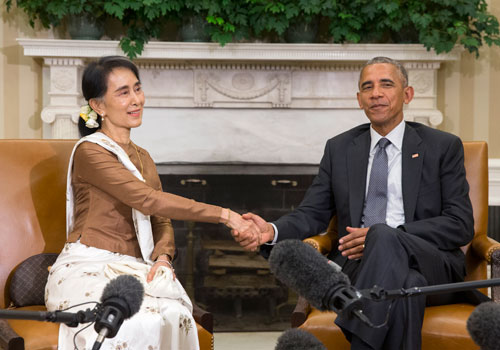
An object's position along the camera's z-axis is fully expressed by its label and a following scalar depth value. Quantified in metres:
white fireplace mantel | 4.65
